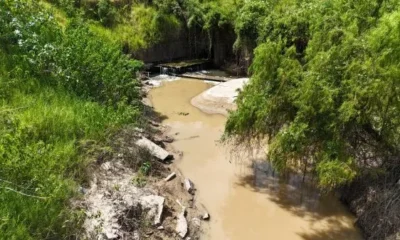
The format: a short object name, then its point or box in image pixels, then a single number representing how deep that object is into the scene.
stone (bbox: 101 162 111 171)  9.66
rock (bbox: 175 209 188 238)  9.03
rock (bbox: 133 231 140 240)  8.27
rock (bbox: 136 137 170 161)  11.93
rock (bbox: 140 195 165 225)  9.10
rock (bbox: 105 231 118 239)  7.74
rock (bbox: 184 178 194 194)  11.15
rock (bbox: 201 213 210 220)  10.10
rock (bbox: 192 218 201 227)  9.72
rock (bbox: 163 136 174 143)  14.44
